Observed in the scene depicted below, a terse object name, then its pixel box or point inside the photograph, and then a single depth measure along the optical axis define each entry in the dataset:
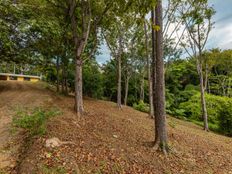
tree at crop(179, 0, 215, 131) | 7.62
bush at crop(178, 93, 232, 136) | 9.28
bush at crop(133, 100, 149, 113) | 10.56
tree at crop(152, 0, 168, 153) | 3.71
